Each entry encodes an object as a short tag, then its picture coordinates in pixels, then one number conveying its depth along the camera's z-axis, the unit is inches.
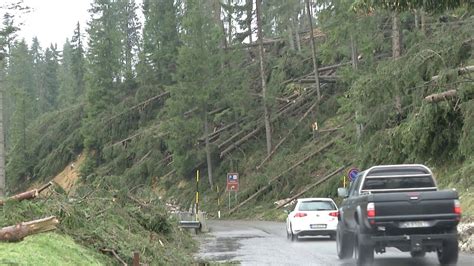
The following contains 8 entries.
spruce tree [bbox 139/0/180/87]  2507.4
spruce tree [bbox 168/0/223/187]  1974.7
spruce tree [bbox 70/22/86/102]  3350.6
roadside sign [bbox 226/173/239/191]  1705.2
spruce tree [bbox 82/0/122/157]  2391.9
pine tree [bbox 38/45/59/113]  4028.3
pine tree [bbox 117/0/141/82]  3188.5
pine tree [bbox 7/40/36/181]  2556.6
